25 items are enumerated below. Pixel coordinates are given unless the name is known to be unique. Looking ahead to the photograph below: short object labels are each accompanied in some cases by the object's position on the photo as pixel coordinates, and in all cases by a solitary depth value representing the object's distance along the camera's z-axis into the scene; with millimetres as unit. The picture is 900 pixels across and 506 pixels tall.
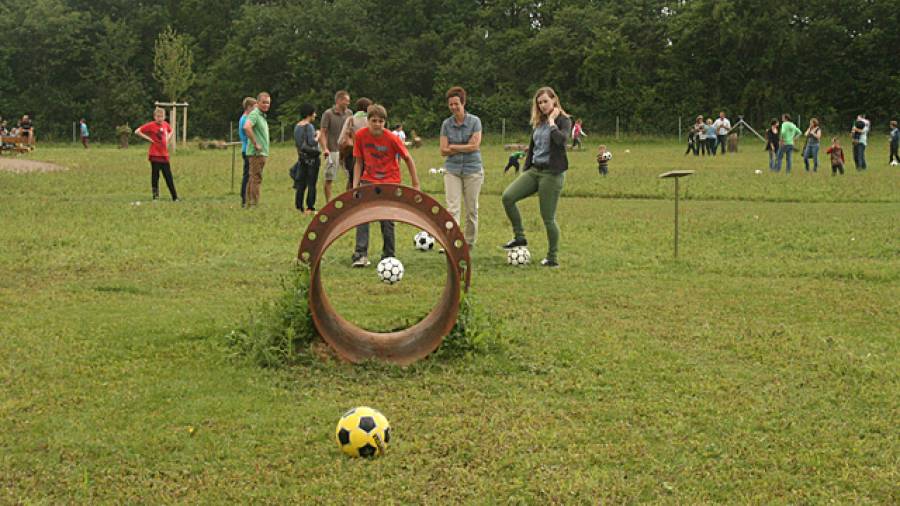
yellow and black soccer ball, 5086
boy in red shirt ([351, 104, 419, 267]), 9634
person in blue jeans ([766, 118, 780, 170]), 28817
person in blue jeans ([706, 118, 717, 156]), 38375
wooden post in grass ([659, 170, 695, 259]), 10773
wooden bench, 36953
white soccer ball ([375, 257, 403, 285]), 9695
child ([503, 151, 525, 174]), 25875
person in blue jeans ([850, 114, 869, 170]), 27062
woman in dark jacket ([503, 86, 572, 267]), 10766
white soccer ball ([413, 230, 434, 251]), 12125
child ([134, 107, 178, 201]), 17297
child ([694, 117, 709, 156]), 38469
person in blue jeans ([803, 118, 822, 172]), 27109
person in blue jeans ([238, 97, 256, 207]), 16938
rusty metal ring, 6820
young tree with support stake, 53812
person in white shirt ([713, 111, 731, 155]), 39416
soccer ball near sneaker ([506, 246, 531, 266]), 11047
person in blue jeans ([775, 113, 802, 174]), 26641
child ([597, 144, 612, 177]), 25938
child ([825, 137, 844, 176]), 25406
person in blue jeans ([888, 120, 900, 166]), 29125
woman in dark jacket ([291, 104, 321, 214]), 15828
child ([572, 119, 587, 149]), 43250
